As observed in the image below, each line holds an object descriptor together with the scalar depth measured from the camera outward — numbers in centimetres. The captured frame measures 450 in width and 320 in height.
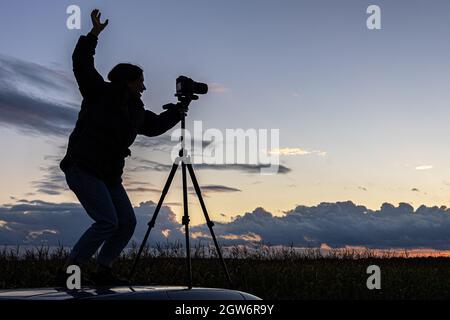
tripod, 828
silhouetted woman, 761
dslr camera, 862
